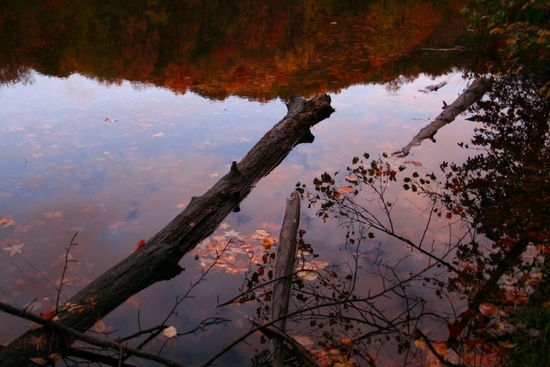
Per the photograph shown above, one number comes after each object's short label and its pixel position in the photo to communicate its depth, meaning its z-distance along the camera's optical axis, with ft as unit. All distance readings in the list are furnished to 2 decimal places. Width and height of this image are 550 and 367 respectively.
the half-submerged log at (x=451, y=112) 22.28
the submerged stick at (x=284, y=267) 9.20
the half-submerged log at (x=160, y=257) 8.71
